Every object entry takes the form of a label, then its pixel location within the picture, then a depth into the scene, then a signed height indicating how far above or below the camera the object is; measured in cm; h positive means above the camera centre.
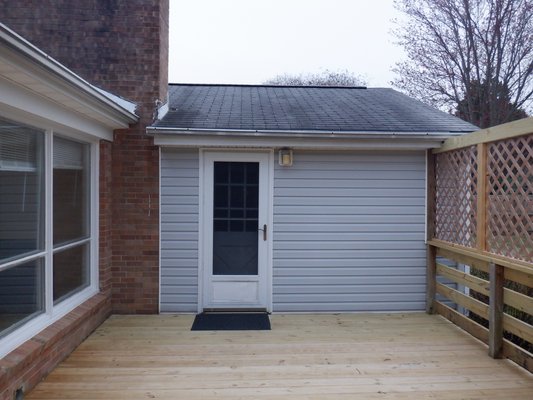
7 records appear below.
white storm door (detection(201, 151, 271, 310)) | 621 -47
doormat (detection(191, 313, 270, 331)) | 561 -154
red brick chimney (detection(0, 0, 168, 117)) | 627 +221
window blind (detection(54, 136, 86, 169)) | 460 +47
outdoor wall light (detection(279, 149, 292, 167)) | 607 +57
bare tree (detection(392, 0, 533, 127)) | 1503 +494
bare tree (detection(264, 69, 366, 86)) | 2477 +671
